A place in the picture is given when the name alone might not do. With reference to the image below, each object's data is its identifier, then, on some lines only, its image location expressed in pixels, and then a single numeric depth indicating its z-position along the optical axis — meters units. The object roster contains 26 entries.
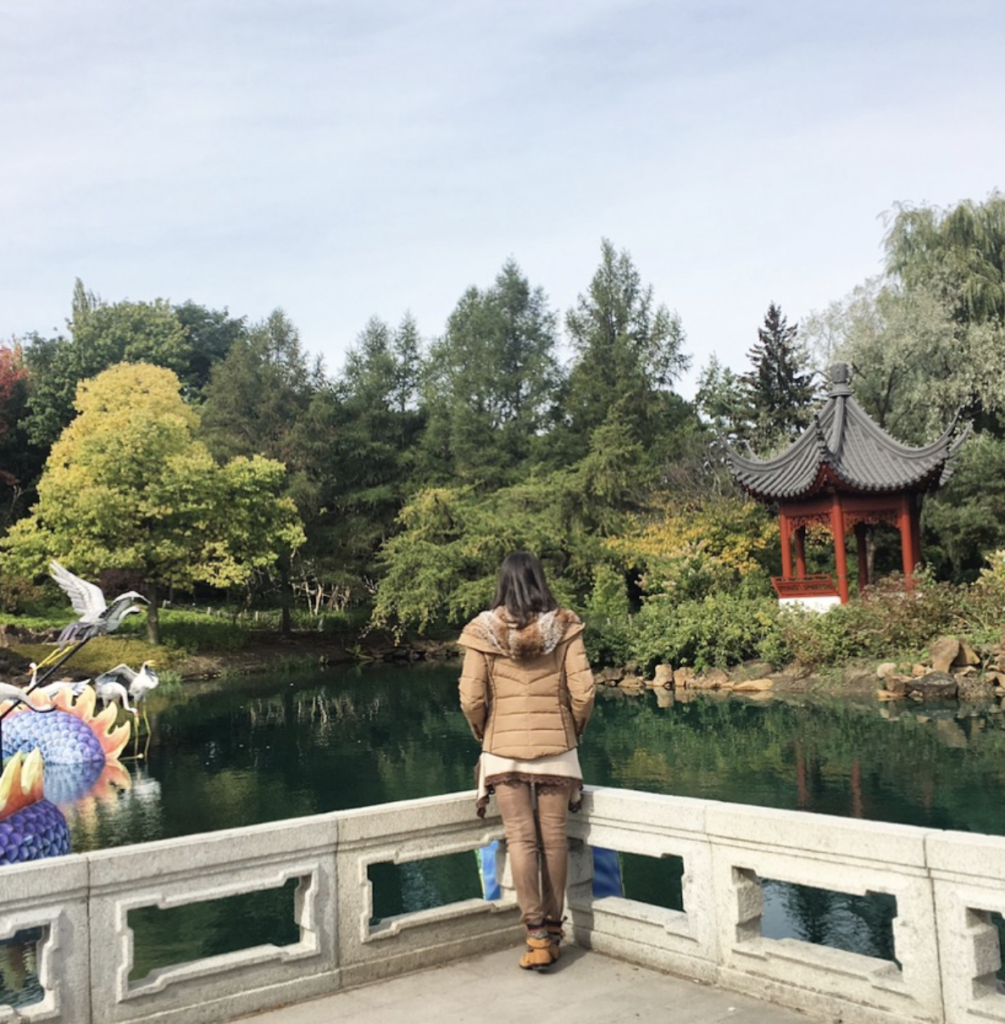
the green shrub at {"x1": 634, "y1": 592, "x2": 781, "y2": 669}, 18.84
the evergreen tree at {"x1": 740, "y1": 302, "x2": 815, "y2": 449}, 26.12
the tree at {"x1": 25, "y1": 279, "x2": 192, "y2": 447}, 34.47
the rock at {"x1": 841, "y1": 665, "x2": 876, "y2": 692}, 16.14
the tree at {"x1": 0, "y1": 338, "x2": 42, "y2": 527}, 33.41
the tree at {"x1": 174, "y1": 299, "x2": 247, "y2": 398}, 42.88
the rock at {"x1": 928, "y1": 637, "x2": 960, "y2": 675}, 15.37
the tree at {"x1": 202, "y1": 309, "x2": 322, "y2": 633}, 29.52
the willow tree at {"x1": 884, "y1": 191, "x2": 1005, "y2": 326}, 23.19
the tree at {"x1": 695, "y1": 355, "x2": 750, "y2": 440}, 26.66
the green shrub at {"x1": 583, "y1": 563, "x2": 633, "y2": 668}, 20.98
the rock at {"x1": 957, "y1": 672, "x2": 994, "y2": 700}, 14.78
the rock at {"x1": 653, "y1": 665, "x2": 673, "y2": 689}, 19.31
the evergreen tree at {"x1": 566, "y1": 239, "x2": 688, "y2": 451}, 31.23
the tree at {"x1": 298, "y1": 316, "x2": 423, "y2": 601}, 29.83
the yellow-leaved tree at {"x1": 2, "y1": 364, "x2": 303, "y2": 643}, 23.83
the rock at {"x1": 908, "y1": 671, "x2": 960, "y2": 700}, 15.03
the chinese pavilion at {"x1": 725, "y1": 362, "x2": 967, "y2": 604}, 19.03
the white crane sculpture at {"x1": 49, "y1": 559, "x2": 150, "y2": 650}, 10.62
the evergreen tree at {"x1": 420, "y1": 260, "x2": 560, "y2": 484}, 30.80
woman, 3.58
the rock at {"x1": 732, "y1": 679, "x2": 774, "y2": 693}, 17.42
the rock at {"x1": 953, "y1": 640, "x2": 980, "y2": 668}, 15.44
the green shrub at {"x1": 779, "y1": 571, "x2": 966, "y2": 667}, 16.84
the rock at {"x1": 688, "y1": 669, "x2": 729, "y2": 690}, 18.16
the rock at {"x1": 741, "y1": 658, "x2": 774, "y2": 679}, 18.14
